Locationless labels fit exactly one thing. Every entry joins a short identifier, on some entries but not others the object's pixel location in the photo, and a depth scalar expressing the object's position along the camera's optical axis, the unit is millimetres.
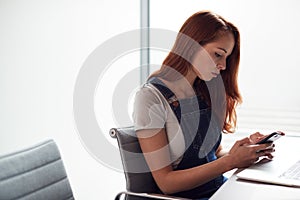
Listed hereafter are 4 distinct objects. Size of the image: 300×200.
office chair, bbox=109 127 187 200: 1635
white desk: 1280
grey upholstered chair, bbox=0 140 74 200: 1383
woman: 1622
